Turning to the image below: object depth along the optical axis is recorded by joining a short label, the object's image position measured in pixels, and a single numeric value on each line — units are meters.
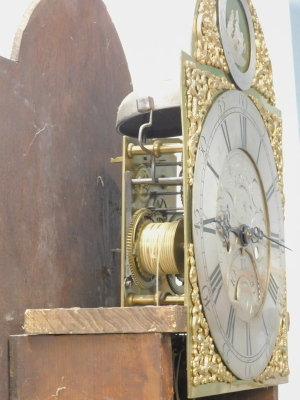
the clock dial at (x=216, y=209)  1.47
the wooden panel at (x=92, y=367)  1.41
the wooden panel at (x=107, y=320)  1.41
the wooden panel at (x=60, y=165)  1.48
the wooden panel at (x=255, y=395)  1.66
